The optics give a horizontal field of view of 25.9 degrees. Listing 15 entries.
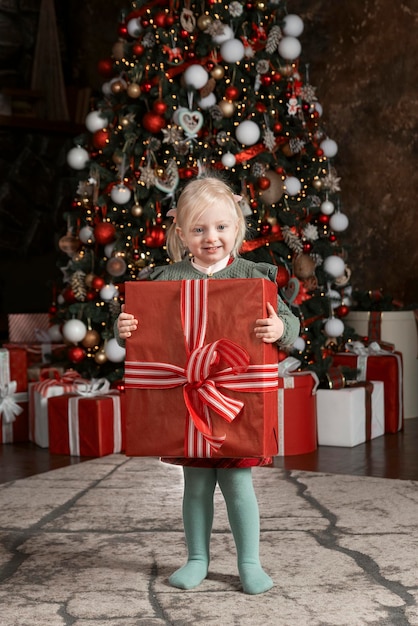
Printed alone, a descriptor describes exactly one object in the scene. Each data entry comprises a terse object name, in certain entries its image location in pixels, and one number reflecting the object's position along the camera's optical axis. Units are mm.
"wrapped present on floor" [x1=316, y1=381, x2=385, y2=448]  4566
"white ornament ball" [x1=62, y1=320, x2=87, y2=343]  4699
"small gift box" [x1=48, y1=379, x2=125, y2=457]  4355
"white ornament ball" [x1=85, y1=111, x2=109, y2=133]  4848
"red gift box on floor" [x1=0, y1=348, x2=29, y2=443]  4820
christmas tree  4676
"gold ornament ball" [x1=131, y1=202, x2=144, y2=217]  4676
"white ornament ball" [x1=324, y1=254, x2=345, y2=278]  4988
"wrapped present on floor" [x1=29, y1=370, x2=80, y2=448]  4656
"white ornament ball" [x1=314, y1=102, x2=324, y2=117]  5129
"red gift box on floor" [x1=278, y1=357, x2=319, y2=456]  4328
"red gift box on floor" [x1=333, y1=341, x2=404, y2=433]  5012
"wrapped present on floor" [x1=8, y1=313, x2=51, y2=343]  5754
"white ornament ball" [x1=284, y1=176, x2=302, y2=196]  4828
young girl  2365
